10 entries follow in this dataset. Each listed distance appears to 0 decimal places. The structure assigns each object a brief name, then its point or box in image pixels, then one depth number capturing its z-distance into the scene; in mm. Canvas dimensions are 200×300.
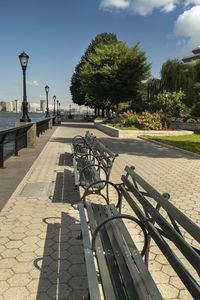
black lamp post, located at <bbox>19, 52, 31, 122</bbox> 12938
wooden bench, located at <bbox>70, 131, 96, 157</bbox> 8877
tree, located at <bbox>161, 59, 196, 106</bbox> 37906
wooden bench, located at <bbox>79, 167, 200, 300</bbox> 2025
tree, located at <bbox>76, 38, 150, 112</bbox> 31797
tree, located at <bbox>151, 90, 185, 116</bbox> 33031
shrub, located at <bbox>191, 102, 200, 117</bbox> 32859
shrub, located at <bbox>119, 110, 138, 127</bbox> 25000
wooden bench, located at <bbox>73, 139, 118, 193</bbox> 5179
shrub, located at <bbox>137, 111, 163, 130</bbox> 23078
